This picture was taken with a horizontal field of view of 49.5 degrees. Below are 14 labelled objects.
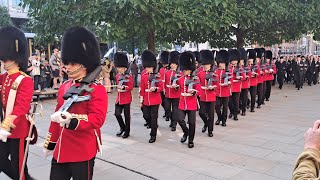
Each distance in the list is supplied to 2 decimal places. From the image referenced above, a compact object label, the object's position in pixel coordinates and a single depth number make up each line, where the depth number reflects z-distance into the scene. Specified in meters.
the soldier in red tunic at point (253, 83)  9.52
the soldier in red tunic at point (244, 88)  9.06
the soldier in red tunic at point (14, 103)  3.57
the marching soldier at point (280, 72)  16.17
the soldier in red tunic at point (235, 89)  8.42
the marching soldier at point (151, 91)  6.43
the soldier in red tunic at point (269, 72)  11.00
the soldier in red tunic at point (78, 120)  2.88
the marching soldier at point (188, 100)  6.05
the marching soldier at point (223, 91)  7.70
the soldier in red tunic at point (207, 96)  6.79
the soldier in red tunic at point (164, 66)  7.79
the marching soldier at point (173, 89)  7.07
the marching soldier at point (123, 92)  6.58
